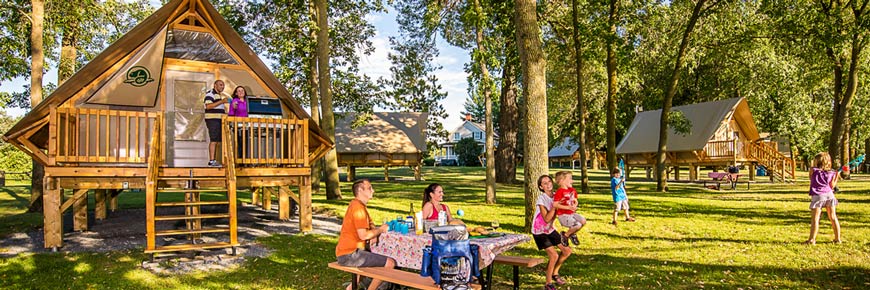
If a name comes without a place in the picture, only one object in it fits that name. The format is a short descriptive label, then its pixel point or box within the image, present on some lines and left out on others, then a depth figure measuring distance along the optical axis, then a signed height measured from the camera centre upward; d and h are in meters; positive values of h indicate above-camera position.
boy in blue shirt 13.64 -0.71
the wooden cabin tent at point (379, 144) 34.84 +1.33
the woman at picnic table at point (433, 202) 7.22 -0.49
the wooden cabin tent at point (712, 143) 31.28 +1.01
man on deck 11.81 +1.15
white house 90.50 +5.14
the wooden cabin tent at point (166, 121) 10.69 +1.03
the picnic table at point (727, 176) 25.63 -0.80
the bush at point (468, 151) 62.41 +1.41
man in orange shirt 6.49 -0.80
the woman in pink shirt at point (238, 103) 12.31 +1.42
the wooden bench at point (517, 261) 6.76 -1.22
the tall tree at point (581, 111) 22.48 +2.18
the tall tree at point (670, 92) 22.69 +2.89
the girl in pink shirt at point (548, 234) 7.25 -0.96
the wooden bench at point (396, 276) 5.72 -1.22
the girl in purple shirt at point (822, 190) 10.31 -0.60
